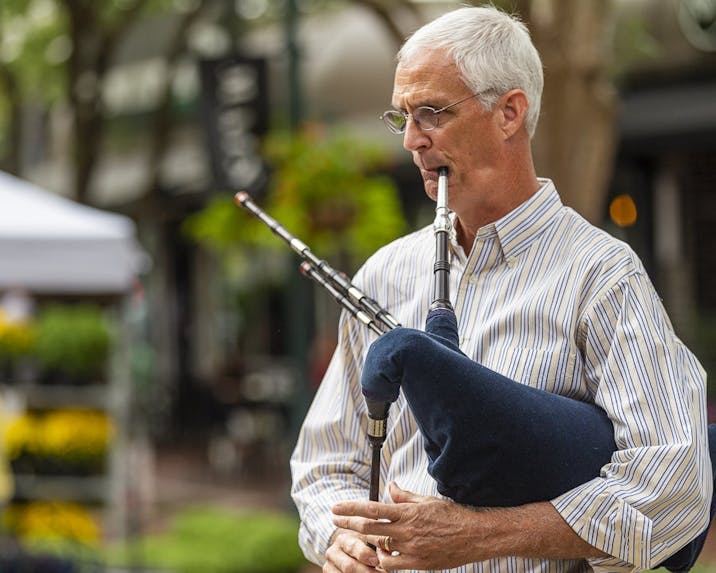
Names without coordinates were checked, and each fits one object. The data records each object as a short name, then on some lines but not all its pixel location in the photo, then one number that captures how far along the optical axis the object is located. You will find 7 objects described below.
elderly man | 3.87
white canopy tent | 15.41
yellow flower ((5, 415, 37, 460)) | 16.97
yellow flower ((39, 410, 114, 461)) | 17.05
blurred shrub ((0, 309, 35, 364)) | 17.47
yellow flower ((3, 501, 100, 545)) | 16.86
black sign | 20.48
